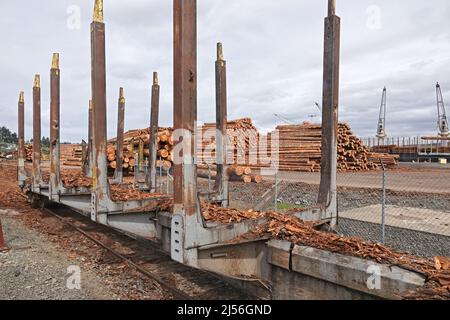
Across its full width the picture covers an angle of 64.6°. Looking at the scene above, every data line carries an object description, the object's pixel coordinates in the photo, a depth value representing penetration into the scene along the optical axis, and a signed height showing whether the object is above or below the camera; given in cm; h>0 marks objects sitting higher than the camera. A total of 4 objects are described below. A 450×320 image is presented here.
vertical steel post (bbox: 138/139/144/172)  1209 +3
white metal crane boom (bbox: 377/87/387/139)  7572 +640
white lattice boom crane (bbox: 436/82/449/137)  6301 +538
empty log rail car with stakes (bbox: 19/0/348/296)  376 -29
